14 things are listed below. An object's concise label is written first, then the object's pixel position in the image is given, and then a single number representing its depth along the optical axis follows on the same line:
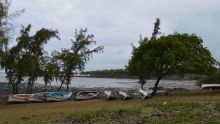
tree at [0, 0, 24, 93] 17.47
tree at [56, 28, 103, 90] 21.45
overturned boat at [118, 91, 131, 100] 17.33
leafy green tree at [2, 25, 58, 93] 20.25
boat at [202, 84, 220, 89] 20.22
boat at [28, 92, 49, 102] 18.54
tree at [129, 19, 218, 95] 18.12
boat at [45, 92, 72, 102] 18.87
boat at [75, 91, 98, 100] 18.79
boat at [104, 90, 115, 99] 17.81
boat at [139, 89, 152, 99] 16.91
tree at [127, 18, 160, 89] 18.99
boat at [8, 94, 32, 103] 18.20
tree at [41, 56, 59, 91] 21.05
